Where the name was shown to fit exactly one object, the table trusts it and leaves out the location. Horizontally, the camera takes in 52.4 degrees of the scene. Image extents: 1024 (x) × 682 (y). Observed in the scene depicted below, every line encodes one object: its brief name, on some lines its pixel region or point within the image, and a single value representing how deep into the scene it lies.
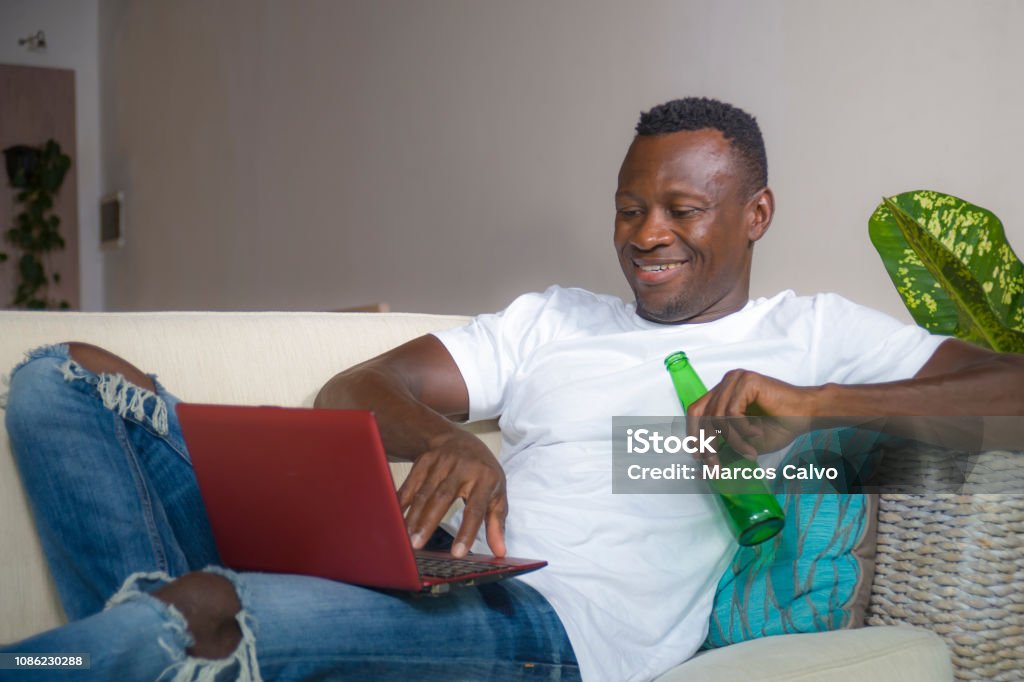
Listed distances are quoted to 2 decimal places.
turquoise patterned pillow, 1.20
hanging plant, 5.75
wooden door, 5.75
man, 0.88
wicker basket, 1.09
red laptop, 0.83
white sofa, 1.07
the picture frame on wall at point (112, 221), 5.84
